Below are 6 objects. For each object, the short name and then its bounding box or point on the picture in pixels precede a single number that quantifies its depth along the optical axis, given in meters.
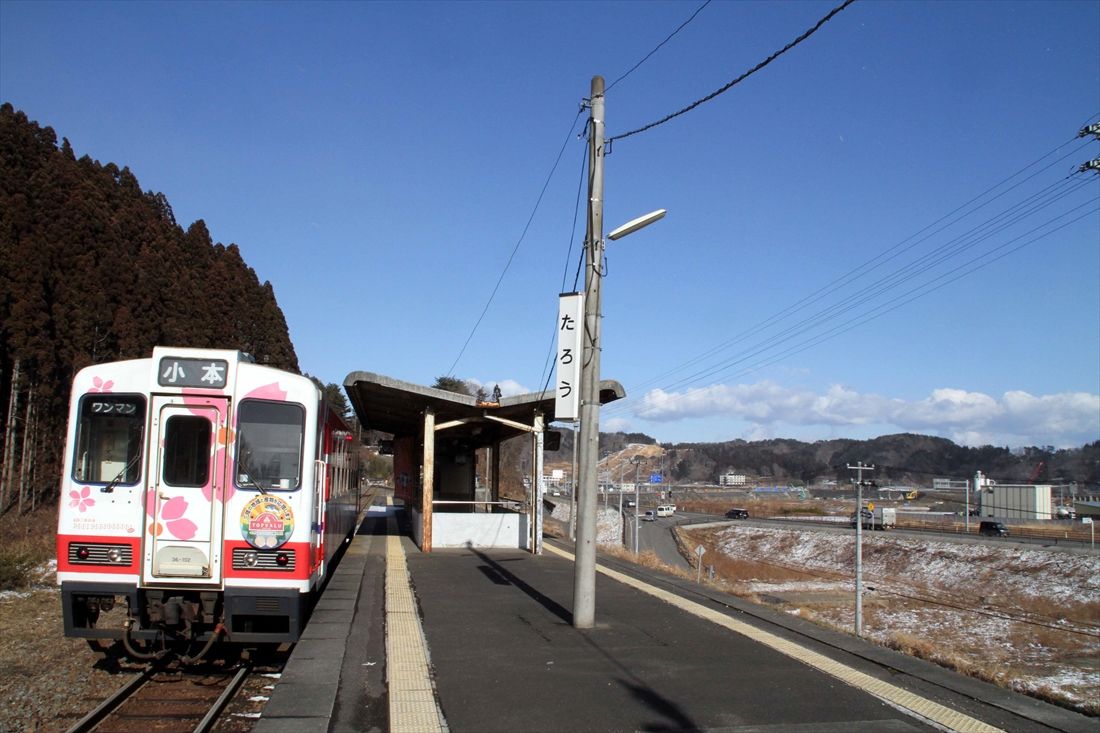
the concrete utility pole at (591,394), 10.27
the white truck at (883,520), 64.44
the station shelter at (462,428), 18.95
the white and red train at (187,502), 8.44
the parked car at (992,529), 58.81
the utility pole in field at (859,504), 16.44
